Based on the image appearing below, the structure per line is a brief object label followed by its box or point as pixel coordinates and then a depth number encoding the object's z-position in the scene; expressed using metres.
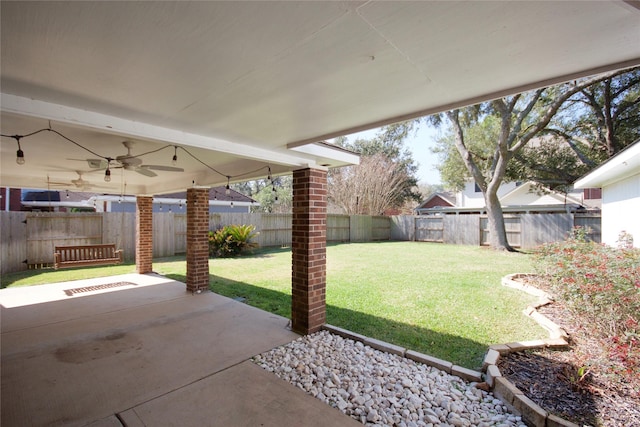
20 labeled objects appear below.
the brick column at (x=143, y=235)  8.14
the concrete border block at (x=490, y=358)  3.04
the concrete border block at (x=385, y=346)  3.47
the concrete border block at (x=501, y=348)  3.35
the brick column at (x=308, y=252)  4.09
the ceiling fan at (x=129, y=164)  3.85
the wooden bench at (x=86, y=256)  7.22
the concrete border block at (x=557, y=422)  2.19
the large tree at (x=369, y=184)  20.77
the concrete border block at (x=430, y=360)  3.14
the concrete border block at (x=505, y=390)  2.56
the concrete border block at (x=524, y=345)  3.42
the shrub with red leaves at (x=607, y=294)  2.69
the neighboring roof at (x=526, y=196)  18.84
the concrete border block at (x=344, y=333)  3.85
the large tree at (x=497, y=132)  11.63
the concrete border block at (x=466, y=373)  2.94
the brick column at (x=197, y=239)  6.20
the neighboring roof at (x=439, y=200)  26.01
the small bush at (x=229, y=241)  11.59
